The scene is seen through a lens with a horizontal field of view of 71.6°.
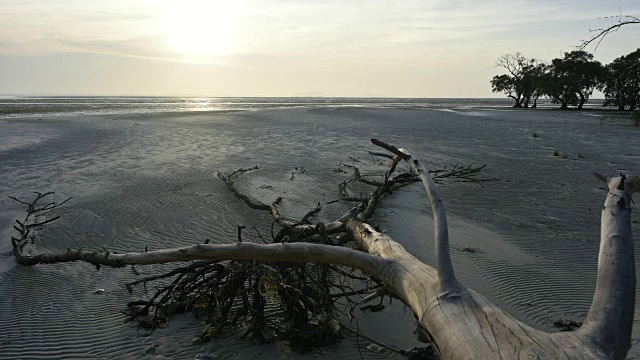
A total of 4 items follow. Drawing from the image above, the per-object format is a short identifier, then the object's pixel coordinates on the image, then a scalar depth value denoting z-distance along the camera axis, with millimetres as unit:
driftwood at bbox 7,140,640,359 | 2133
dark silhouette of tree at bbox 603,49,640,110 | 44438
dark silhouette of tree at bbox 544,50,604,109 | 48781
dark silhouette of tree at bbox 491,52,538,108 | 57497
